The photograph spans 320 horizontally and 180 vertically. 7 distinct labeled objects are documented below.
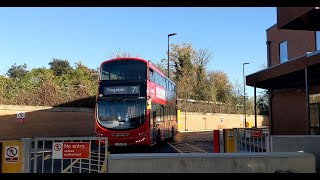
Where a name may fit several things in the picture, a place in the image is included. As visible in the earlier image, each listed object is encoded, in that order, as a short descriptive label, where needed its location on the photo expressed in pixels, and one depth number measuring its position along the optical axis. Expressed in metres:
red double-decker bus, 13.22
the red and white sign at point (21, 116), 18.99
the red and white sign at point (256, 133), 9.56
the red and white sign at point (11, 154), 4.89
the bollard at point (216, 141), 11.46
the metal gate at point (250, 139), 9.11
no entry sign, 5.13
